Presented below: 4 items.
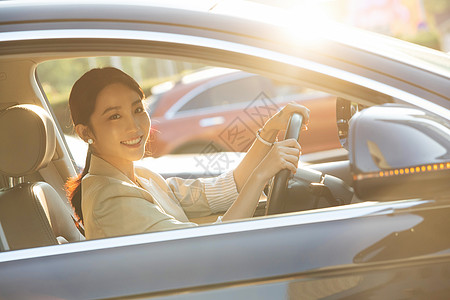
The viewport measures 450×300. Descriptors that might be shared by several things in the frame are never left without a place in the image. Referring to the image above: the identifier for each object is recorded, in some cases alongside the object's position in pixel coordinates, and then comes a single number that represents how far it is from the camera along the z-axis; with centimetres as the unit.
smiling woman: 201
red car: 821
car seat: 203
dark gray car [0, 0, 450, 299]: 160
